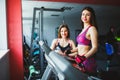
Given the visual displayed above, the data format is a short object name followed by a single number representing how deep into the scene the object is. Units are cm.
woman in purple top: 144
